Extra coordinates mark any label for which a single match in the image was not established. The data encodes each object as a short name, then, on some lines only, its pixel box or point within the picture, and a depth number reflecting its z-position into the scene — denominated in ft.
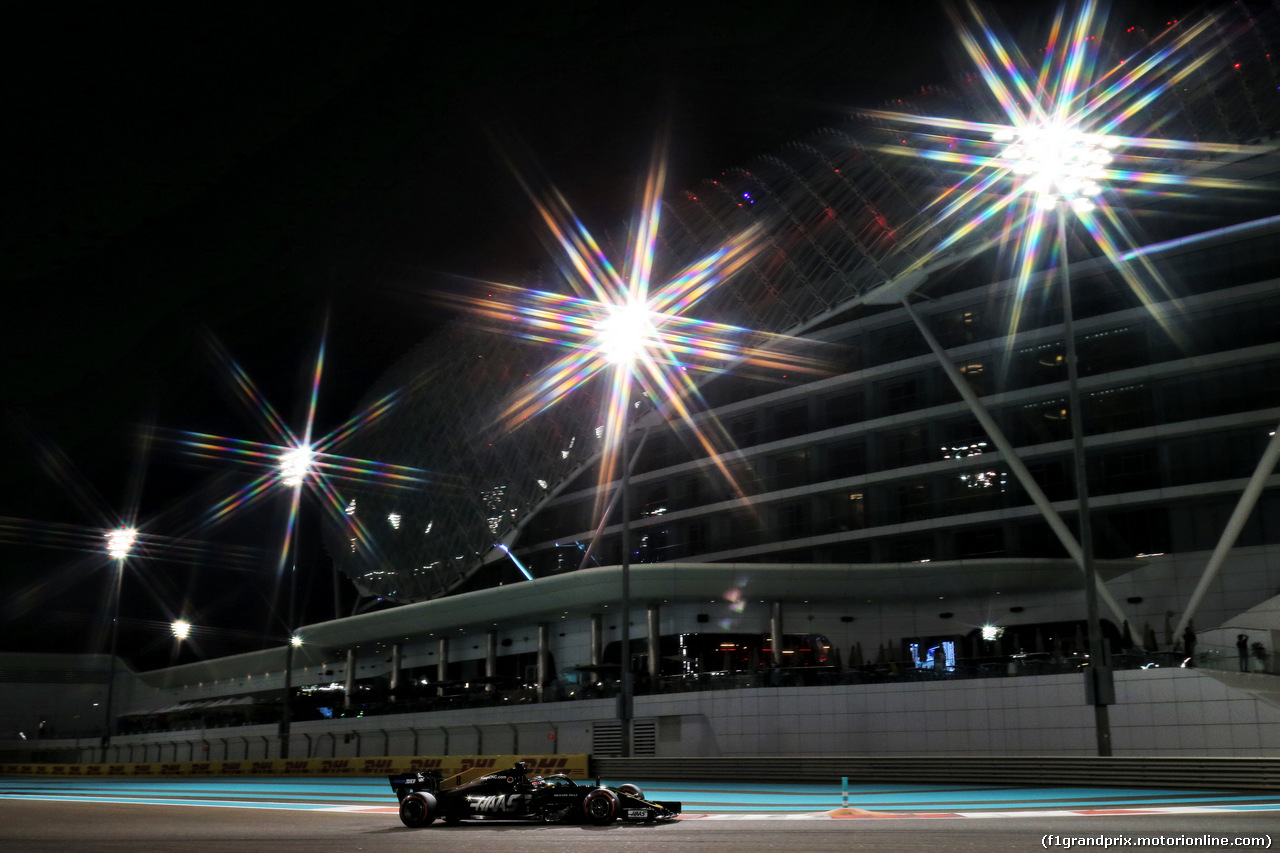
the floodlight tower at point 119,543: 214.69
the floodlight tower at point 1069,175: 84.12
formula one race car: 56.70
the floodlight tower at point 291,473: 163.63
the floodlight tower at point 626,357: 102.12
